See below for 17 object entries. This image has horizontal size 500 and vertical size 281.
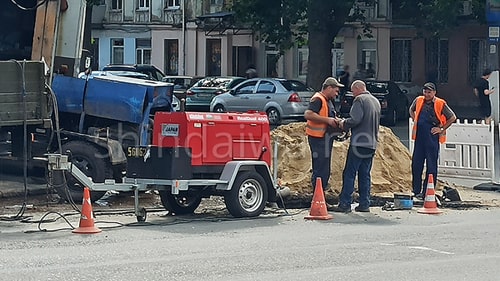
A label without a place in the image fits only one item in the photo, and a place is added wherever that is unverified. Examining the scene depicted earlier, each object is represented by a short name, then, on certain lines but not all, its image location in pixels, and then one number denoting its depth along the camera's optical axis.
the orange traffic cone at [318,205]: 14.14
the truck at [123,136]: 13.93
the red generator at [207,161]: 13.87
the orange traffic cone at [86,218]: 12.62
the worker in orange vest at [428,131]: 16.23
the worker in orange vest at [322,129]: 15.08
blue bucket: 15.33
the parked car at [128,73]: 36.29
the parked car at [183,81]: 41.66
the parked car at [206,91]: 40.06
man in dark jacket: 15.05
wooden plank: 16.22
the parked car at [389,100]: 36.19
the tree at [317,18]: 38.28
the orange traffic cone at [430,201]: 15.06
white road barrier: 18.69
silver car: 35.39
